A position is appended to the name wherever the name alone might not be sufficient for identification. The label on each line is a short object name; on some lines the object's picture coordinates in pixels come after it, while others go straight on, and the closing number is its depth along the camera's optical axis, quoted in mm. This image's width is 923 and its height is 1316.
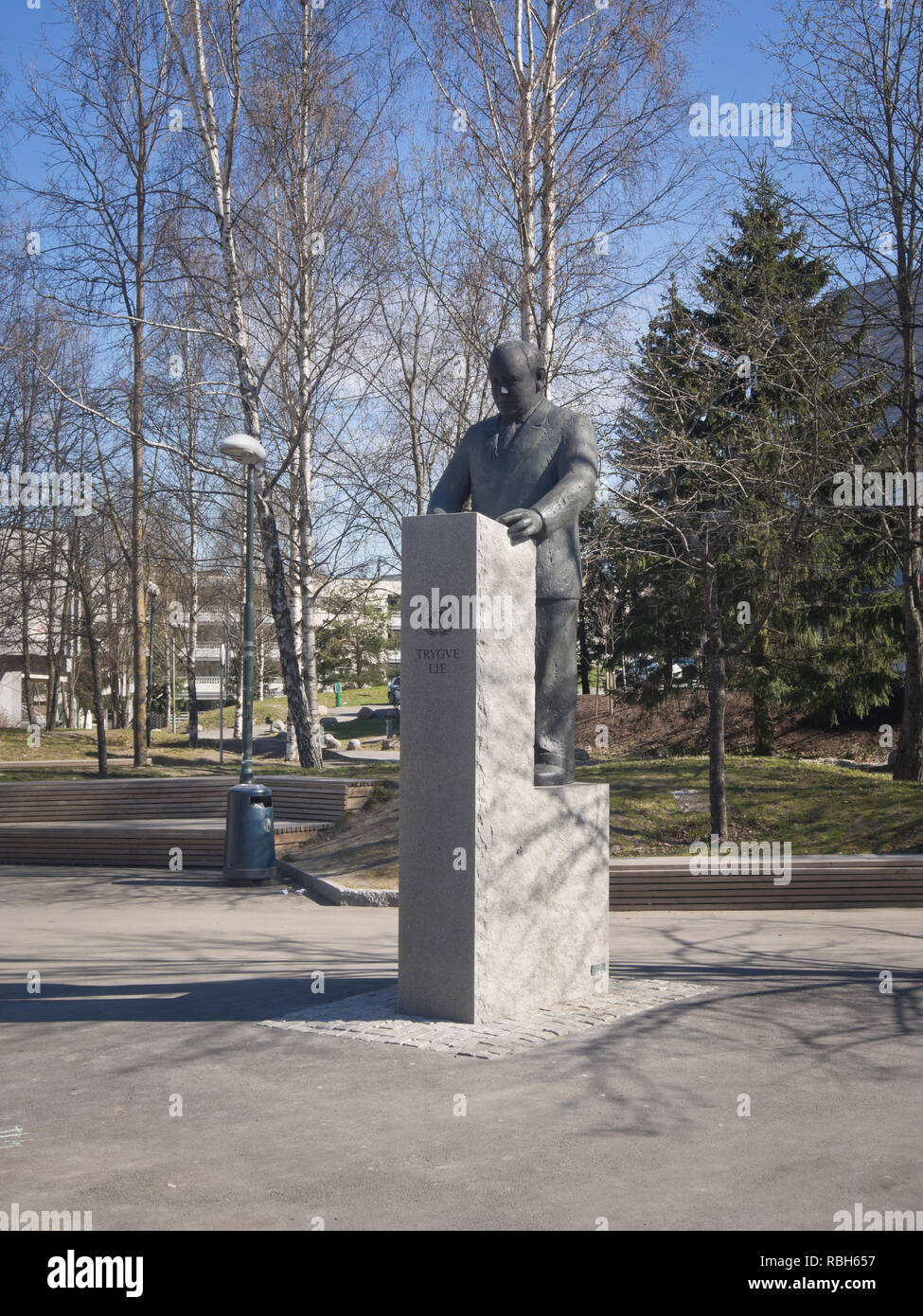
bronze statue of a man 6914
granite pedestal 6027
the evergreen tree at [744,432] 13141
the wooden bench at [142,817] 15672
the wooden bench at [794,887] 11086
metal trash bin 13461
